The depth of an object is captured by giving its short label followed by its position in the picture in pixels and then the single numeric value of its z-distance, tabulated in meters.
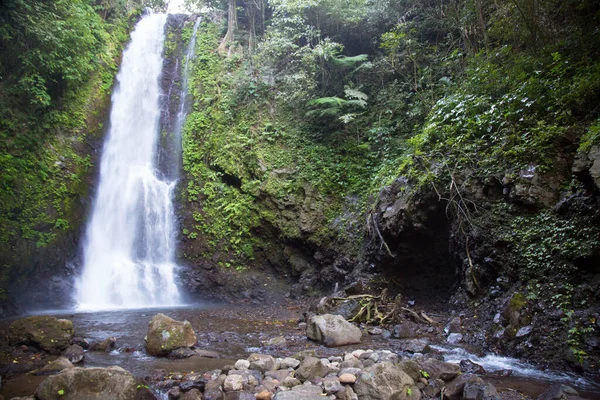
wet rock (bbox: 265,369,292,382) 4.85
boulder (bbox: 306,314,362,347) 6.69
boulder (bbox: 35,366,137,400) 4.05
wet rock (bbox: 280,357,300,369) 5.27
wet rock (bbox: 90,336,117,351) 6.28
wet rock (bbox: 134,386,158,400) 4.24
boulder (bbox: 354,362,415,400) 4.19
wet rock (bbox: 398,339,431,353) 6.07
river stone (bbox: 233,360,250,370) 5.15
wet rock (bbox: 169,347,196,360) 5.99
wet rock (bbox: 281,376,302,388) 4.61
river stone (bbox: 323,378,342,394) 4.34
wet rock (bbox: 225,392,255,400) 4.28
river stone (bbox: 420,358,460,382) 4.67
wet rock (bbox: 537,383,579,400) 3.83
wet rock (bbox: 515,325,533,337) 5.43
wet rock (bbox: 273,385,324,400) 4.12
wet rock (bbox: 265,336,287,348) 6.74
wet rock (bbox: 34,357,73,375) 5.04
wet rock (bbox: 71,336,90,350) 6.33
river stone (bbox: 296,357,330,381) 4.80
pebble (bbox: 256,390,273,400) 4.28
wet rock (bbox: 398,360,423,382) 4.61
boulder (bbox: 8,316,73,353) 6.00
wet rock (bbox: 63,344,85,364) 5.68
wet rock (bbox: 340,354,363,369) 5.17
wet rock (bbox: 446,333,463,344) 6.50
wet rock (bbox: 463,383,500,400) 4.00
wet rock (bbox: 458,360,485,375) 5.03
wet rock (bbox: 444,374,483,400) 4.24
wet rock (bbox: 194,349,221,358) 6.11
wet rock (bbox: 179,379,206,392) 4.53
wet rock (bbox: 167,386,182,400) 4.41
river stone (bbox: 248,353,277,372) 5.16
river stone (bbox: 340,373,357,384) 4.55
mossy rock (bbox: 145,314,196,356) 6.12
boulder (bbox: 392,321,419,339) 7.14
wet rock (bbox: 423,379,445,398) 4.39
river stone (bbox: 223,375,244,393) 4.50
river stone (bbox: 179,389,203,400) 4.26
